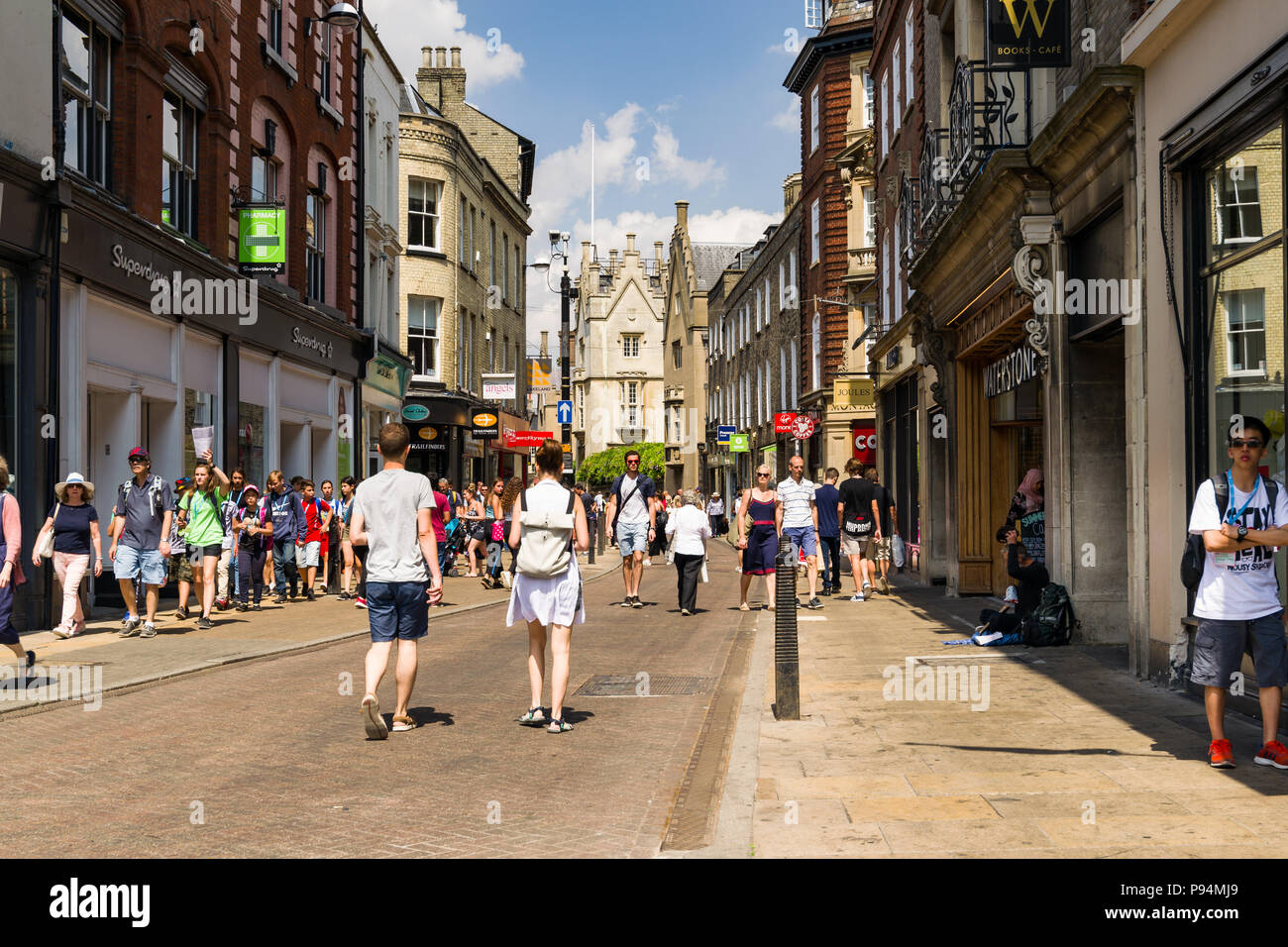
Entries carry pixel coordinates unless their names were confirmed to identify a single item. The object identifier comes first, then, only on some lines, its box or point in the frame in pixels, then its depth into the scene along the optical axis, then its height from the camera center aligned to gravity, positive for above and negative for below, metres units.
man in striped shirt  15.86 -0.13
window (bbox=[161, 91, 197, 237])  18.72 +5.02
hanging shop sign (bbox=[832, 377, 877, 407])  35.53 +2.90
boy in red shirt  18.83 -0.51
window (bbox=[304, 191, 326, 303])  25.88 +5.26
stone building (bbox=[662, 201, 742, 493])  82.06 +10.15
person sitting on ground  12.04 -0.81
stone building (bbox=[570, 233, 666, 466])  103.44 +10.95
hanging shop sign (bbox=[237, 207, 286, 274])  20.98 +4.28
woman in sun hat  12.73 -0.26
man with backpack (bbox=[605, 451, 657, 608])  16.80 -0.17
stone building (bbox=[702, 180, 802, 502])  46.56 +6.32
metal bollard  8.29 -1.04
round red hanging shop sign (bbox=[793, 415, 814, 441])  35.38 +1.92
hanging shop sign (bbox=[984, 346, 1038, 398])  14.38 +1.50
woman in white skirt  8.03 -0.47
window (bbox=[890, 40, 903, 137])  24.47 +7.68
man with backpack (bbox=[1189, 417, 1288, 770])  6.48 -0.46
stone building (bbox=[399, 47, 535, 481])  37.59 +7.08
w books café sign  11.98 +4.33
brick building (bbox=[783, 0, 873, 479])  37.16 +8.76
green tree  91.19 +2.53
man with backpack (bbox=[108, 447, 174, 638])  13.76 -0.36
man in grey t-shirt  8.04 -0.34
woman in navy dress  15.39 -0.33
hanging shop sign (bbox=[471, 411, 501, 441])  39.41 +2.31
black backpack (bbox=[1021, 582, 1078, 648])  12.01 -1.19
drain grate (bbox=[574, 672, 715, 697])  9.79 -1.46
